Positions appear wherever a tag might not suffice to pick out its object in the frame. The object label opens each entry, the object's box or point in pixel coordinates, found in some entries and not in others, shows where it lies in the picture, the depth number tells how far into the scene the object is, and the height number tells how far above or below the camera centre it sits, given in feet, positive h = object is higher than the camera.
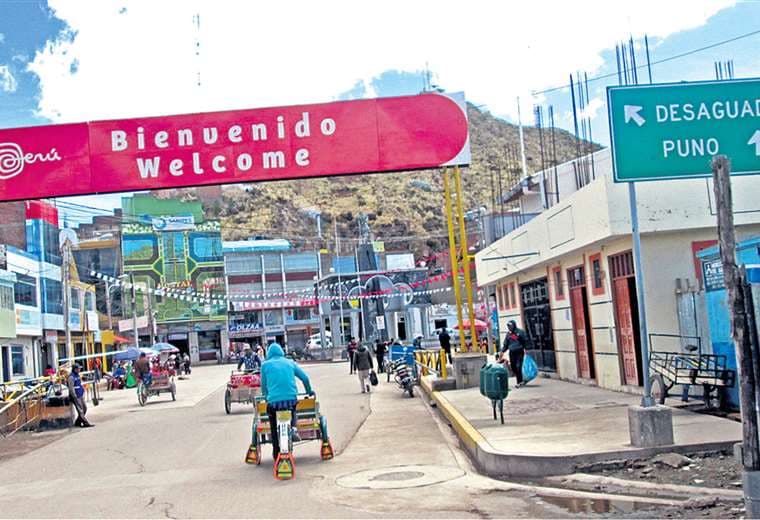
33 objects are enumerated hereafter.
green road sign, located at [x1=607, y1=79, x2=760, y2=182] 34.99 +6.99
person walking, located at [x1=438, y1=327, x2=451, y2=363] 92.84 -2.32
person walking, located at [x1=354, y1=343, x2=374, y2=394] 87.86 -3.98
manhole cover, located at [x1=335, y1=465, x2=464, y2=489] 32.45 -6.16
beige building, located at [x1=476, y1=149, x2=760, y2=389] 52.21 +2.74
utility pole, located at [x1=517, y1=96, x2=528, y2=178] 130.20 +26.83
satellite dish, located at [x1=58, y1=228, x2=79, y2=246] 130.03 +18.43
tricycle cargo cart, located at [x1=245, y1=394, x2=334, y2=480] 39.17 -4.42
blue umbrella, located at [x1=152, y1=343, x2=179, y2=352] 169.28 -1.32
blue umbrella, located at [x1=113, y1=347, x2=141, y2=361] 137.61 -1.81
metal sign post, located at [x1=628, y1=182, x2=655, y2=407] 34.27 +0.43
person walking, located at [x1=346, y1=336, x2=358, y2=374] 122.76 -3.57
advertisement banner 48.26 +10.74
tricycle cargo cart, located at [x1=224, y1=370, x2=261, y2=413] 71.36 -4.66
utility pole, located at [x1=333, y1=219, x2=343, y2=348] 196.34 +8.15
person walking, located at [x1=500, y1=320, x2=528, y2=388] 65.26 -2.76
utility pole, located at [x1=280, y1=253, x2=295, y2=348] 298.72 +11.05
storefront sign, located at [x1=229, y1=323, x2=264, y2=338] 297.33 +1.74
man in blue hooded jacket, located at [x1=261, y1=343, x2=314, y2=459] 37.04 -2.42
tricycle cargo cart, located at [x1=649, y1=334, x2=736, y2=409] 43.60 -3.98
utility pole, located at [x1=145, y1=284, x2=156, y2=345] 210.79 +5.67
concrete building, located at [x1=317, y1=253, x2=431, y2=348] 191.31 +5.46
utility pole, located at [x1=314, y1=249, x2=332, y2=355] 212.35 +3.58
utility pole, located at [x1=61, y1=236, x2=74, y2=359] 123.03 +9.09
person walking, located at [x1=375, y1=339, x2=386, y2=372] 127.03 -4.82
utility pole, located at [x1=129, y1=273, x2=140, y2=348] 163.66 +3.41
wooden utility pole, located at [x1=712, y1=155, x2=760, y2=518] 22.48 -1.71
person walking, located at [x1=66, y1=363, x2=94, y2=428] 70.13 -4.09
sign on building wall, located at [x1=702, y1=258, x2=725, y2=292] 45.11 +1.17
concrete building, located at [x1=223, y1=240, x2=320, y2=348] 298.76 +15.77
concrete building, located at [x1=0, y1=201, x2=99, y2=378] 154.20 +11.04
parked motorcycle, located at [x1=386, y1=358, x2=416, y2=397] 79.97 -5.38
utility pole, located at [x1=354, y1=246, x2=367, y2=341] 188.53 +4.63
